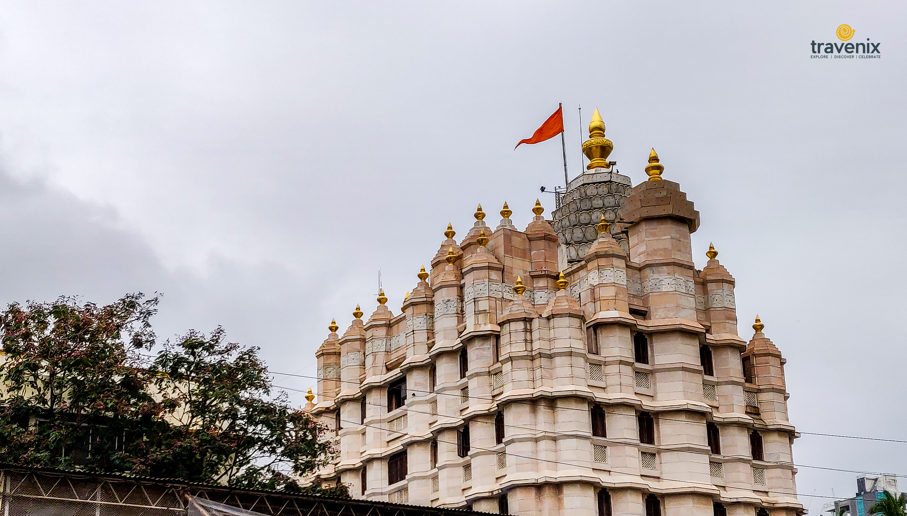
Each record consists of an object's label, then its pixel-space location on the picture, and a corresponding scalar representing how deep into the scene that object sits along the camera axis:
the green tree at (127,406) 43.84
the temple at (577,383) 47.12
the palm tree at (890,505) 47.47
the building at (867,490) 92.56
